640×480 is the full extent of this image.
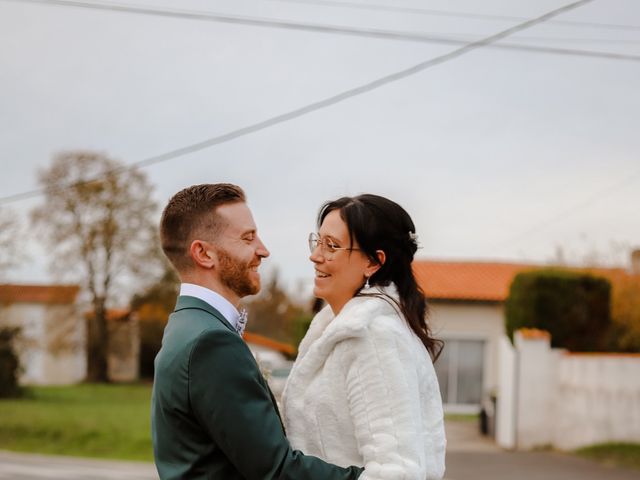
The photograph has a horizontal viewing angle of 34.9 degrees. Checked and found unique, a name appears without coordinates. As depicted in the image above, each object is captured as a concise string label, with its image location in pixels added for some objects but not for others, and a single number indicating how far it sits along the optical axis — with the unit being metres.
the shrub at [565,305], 21.61
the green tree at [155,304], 49.83
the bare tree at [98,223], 45.16
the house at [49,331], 42.56
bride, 2.87
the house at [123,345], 52.67
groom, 2.71
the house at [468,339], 35.66
